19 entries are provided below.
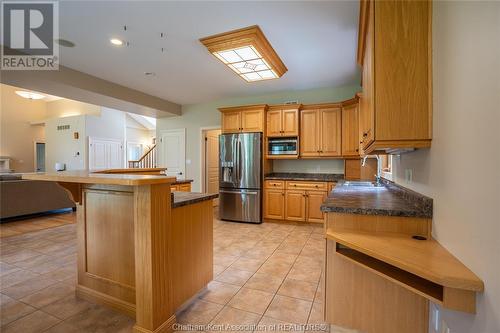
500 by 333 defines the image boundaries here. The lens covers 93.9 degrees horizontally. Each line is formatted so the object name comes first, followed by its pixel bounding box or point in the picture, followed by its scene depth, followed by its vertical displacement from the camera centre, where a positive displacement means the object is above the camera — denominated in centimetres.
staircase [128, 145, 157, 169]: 813 +7
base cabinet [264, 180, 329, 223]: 433 -69
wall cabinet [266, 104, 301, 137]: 460 +88
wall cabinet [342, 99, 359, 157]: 418 +65
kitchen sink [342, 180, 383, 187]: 316 -28
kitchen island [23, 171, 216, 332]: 151 -61
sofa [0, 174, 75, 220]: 430 -65
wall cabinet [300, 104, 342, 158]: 440 +65
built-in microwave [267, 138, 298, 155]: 468 +37
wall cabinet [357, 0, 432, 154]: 140 +55
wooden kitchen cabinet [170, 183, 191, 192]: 396 -40
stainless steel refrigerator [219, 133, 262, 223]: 457 -26
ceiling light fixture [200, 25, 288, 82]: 269 +145
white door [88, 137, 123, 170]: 823 +40
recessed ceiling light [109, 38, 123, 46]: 287 +154
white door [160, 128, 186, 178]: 613 +35
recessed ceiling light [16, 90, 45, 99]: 715 +216
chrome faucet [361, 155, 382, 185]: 355 -11
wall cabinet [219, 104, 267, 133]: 471 +95
